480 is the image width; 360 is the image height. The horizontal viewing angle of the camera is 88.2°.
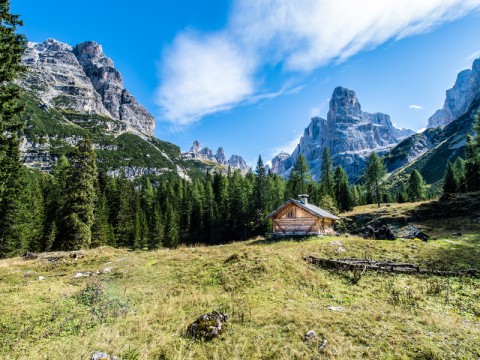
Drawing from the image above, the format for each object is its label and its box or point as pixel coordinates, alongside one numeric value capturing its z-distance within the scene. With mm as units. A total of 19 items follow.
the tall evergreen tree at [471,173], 64062
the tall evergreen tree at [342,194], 72562
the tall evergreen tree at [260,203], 66750
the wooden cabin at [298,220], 36031
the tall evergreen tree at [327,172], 74219
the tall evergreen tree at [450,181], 78394
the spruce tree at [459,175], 72312
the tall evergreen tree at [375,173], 70450
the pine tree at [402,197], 91800
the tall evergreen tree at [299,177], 68562
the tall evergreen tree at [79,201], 34750
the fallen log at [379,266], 15989
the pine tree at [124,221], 56406
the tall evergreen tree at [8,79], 15922
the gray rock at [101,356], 7379
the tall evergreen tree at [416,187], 88750
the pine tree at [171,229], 61809
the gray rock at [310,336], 8498
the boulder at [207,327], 9328
